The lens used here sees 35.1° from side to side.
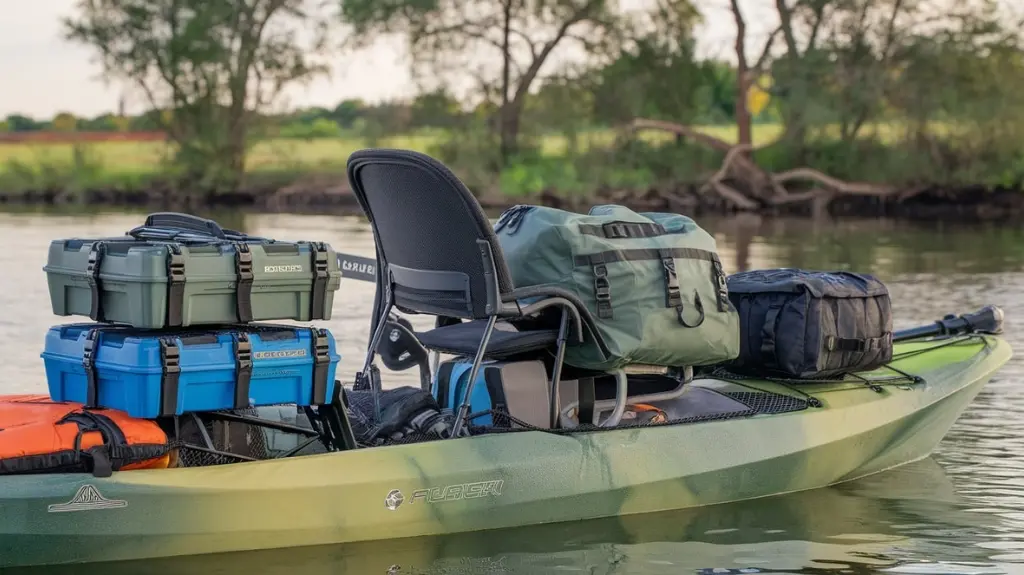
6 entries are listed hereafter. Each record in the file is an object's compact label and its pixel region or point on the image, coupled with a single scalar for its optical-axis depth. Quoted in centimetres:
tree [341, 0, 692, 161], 3709
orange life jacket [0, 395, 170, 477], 544
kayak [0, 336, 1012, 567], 548
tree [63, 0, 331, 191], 4041
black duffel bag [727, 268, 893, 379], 709
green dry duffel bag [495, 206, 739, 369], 627
